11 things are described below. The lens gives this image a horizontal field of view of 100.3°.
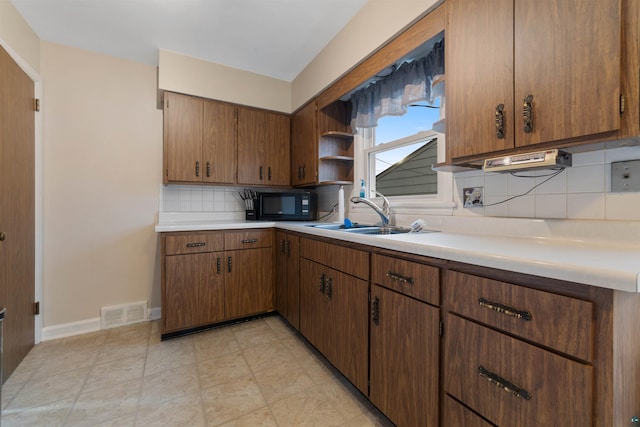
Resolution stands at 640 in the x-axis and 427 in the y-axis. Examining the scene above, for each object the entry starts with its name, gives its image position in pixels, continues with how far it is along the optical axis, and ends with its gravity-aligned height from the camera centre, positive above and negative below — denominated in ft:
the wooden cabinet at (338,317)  4.46 -2.03
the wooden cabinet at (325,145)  8.00 +2.09
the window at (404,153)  6.07 +1.52
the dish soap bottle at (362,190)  7.18 +0.62
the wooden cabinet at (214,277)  6.85 -1.79
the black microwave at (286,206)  8.63 +0.20
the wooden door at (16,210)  5.35 +0.04
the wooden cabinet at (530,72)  2.69 +1.67
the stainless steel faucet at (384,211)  6.01 +0.03
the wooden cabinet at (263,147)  8.72 +2.20
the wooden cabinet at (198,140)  7.75 +2.18
